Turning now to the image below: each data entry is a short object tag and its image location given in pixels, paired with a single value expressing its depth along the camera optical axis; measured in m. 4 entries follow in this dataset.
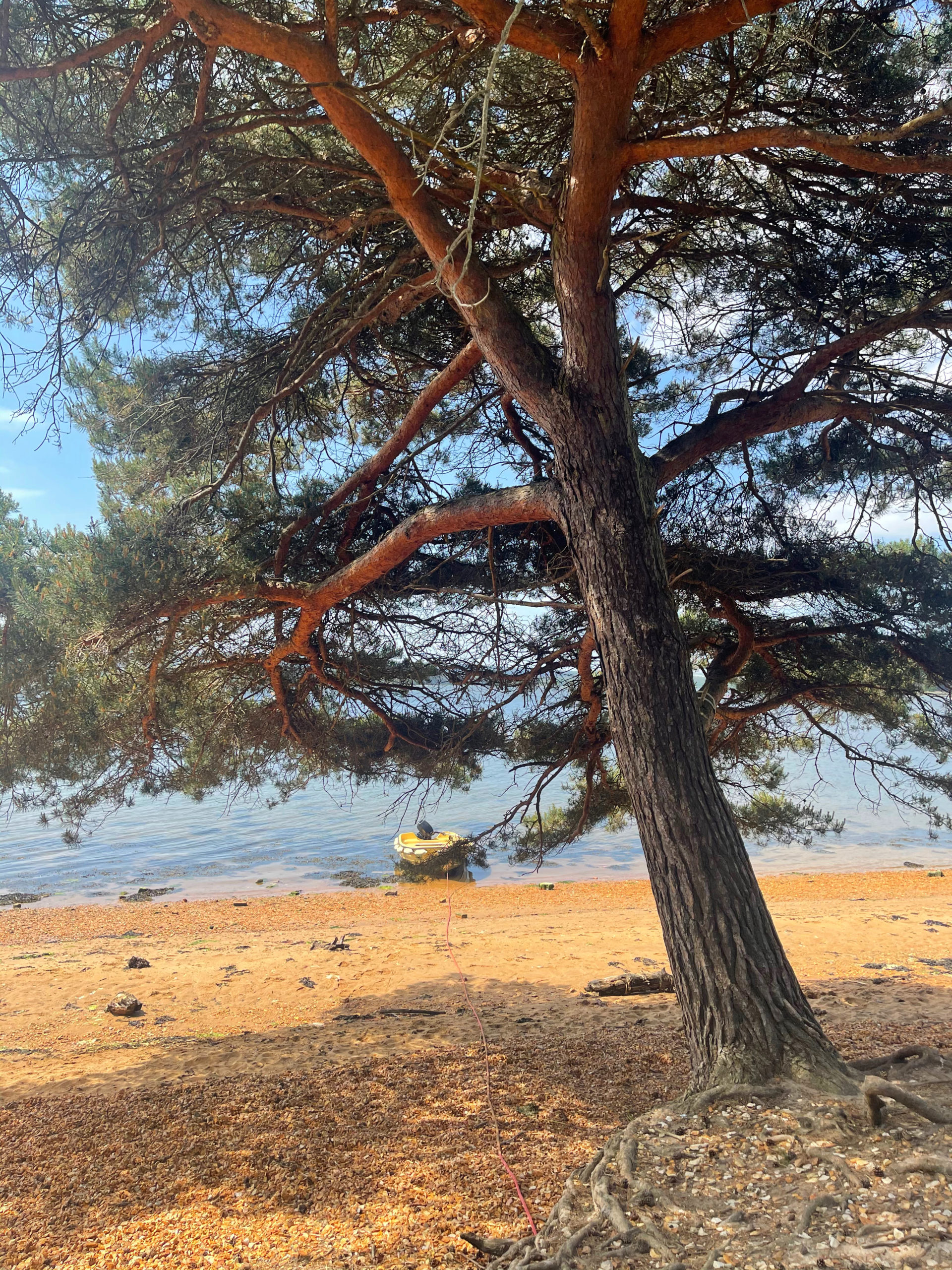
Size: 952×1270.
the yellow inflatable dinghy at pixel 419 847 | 15.97
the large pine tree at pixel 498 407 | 3.30
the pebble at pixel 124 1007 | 6.72
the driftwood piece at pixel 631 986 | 6.65
